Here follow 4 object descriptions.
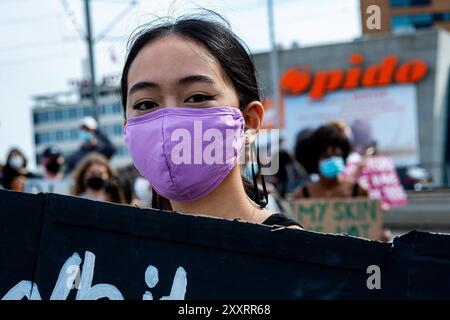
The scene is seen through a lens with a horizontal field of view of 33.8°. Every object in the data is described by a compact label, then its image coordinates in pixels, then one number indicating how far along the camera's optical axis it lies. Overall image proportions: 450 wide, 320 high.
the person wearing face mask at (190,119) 1.95
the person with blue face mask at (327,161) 5.51
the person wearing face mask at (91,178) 6.53
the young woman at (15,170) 8.81
